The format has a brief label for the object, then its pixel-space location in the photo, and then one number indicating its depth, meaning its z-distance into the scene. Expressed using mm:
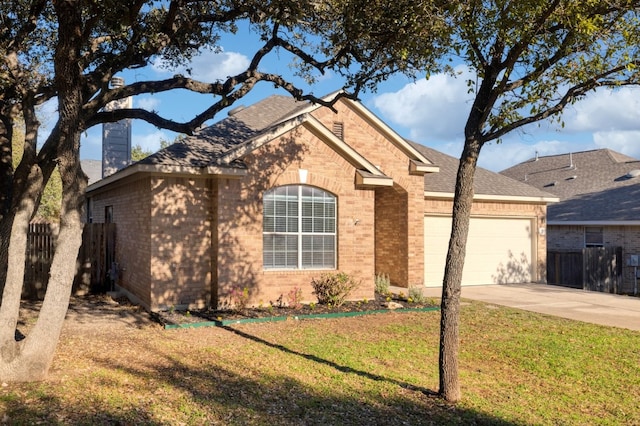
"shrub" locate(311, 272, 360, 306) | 13258
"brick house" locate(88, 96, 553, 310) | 12414
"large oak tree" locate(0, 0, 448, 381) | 7062
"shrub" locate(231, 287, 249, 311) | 12406
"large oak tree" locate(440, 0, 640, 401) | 6887
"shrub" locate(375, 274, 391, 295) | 15633
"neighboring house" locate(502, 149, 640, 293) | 21688
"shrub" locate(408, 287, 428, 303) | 14406
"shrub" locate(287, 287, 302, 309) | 13125
